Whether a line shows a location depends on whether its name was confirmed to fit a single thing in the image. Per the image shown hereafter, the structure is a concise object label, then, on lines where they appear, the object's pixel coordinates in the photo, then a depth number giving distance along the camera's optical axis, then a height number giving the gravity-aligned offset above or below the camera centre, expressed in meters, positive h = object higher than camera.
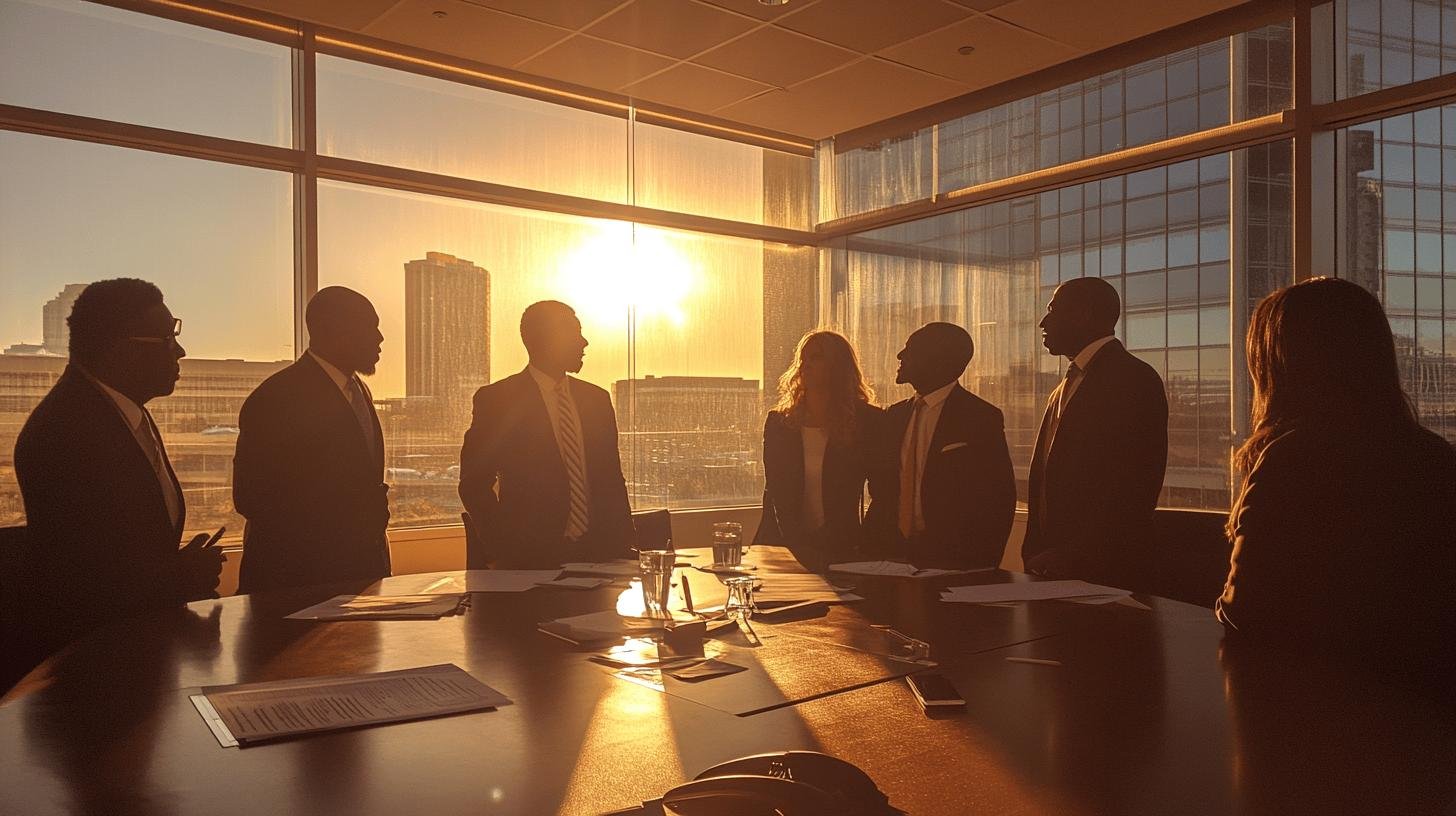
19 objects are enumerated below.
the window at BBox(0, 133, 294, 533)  4.43 +0.65
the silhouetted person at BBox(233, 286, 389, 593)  2.98 -0.22
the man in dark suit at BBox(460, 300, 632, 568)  3.63 -0.19
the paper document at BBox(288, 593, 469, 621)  2.16 -0.45
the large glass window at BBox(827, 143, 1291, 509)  4.91 +0.69
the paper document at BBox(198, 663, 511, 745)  1.36 -0.44
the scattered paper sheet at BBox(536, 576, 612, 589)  2.55 -0.46
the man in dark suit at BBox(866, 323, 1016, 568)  3.49 -0.23
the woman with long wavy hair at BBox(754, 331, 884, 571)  3.69 -0.19
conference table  1.12 -0.44
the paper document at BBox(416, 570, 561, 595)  2.52 -0.46
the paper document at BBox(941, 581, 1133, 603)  2.34 -0.46
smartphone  1.46 -0.43
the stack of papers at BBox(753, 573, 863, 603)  2.38 -0.46
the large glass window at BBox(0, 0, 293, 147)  4.44 +1.57
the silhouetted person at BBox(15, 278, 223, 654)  2.33 -0.22
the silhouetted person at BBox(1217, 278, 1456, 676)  1.80 -0.21
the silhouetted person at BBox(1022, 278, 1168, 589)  2.97 -0.18
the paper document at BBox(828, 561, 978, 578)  2.77 -0.47
